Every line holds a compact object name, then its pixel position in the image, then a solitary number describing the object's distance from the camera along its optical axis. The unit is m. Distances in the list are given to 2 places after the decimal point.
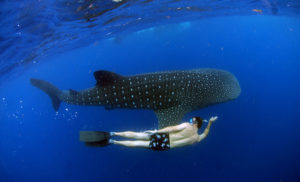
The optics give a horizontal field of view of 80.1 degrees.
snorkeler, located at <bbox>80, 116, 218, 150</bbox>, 4.88
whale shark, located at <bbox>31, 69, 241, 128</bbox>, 6.37
